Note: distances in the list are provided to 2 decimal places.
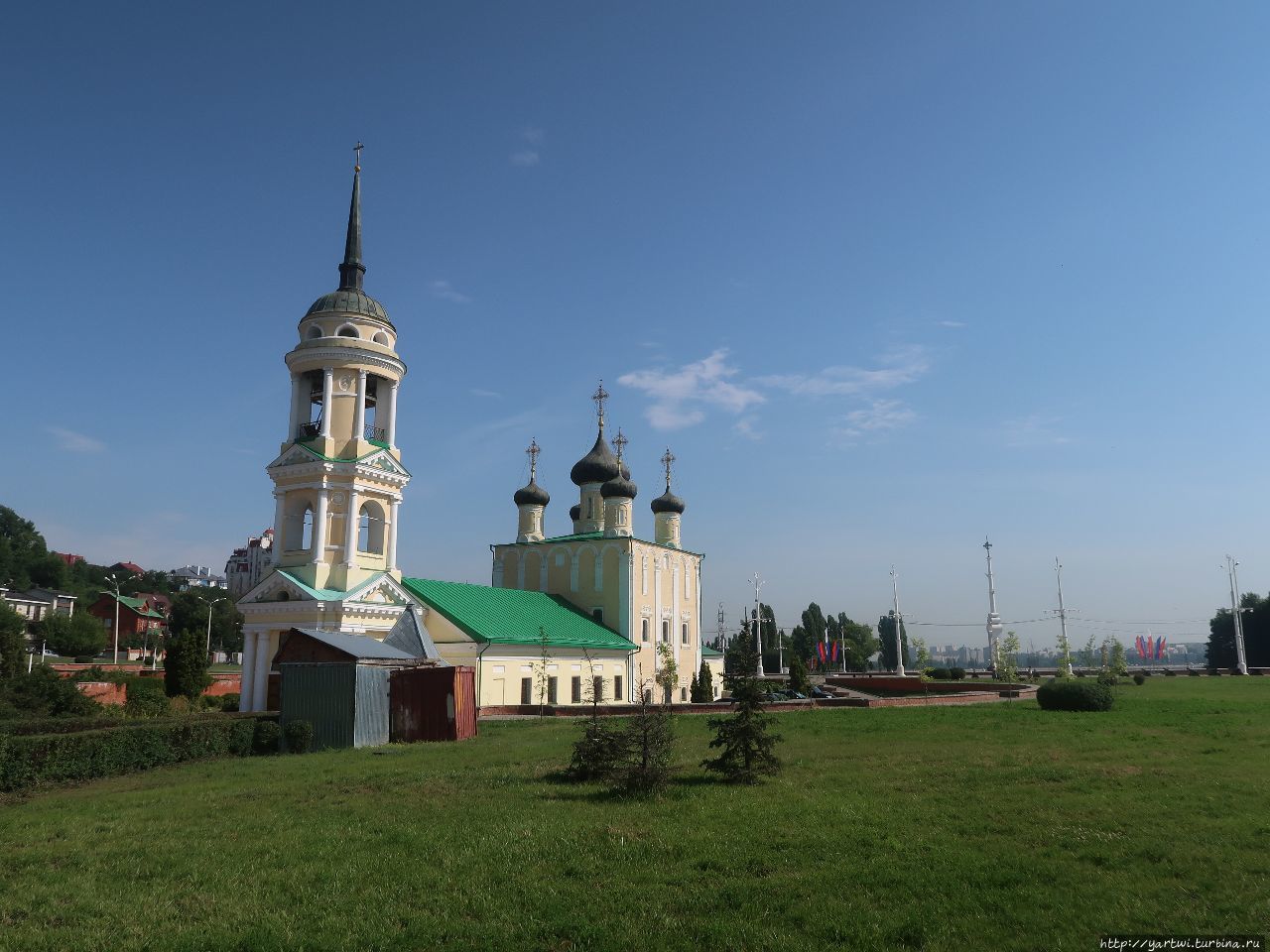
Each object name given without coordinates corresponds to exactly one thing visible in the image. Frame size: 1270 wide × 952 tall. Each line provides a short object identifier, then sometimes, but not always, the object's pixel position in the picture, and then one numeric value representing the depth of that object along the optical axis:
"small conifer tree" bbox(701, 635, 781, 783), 14.06
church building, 31.62
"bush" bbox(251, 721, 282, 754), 20.39
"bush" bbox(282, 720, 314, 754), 20.55
